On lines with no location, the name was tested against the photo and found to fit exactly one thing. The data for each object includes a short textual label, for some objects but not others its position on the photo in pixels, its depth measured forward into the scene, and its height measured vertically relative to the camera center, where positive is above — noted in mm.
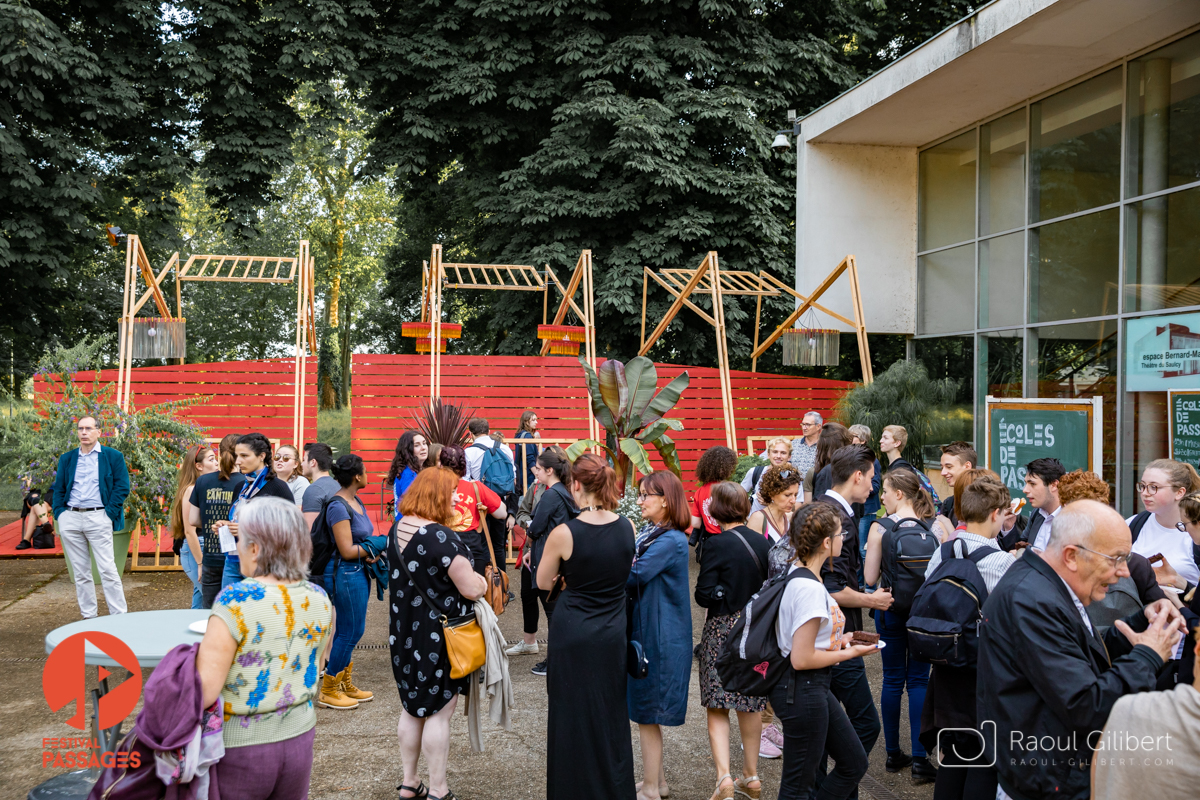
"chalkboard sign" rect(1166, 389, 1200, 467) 7664 -178
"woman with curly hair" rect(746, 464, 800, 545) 4895 -581
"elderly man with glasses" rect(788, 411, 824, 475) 8547 -464
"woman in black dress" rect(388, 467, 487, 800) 4145 -1018
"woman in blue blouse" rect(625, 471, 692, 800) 4297 -1130
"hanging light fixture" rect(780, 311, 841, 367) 13211 +909
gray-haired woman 2807 -888
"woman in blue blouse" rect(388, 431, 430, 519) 6852 -523
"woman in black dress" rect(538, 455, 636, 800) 3871 -1224
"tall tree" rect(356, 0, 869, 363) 16156 +5602
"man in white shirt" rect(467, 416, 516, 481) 8273 -514
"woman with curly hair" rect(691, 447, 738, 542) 5480 -463
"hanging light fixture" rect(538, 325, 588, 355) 14203 +1093
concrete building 8742 +2756
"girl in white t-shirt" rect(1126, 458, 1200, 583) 4188 -544
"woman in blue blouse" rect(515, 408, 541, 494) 11195 -678
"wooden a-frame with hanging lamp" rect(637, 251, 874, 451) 12031 +1696
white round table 3559 -1101
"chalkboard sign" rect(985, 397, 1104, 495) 8469 -319
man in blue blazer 7176 -956
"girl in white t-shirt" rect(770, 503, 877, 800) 3391 -1120
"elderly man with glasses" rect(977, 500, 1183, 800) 2488 -778
